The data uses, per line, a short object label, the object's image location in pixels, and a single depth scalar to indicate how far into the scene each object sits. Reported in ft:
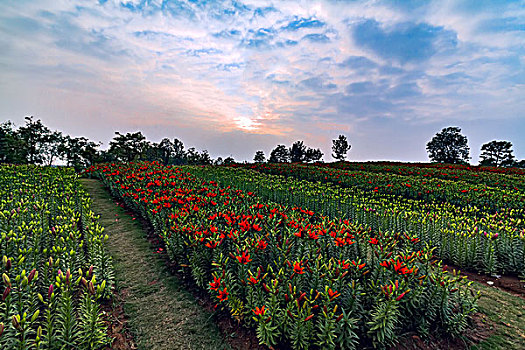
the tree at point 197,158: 156.82
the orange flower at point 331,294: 8.12
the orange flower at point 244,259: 9.84
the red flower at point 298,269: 8.89
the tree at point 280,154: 208.69
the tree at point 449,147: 167.32
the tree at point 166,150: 179.22
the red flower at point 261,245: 11.03
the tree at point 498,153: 155.94
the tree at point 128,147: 115.85
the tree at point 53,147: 147.50
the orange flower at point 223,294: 9.14
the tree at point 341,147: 153.79
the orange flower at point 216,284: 9.51
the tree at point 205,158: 152.97
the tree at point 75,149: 133.49
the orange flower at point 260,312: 8.04
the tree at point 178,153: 186.91
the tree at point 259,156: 201.59
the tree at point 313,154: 185.64
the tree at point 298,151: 191.84
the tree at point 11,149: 110.42
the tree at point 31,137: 120.57
